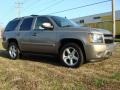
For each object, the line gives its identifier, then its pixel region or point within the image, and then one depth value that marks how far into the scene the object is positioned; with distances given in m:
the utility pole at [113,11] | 10.77
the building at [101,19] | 16.73
